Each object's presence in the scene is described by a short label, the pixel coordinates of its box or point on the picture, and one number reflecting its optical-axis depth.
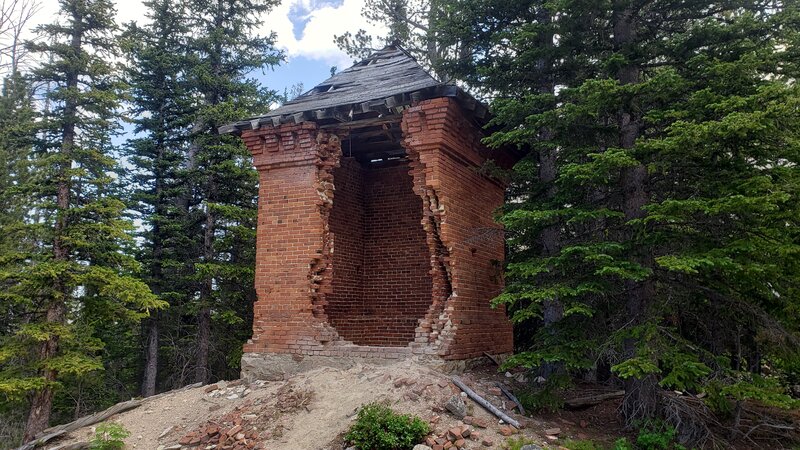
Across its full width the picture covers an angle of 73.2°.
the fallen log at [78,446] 8.32
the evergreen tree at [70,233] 10.63
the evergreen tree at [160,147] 16.88
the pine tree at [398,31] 19.58
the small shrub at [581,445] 6.73
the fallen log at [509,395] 7.70
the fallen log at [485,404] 7.10
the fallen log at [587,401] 8.20
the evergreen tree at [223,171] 14.65
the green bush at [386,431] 6.48
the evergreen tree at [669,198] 6.36
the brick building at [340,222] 9.13
